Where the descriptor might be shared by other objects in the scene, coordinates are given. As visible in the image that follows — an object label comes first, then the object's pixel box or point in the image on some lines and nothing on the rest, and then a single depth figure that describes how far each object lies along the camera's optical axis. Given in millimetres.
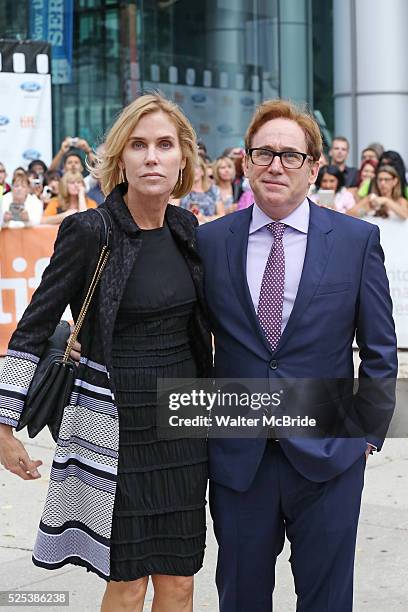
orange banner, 10562
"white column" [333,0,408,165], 20156
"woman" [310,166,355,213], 12086
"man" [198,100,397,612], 3447
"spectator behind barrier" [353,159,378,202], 12359
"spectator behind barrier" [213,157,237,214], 12812
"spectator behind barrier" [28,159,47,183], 13477
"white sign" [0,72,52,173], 13781
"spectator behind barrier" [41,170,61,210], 13141
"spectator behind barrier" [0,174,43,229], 10828
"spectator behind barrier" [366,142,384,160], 13631
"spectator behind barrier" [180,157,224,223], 11844
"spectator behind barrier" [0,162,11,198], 12375
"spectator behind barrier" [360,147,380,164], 13359
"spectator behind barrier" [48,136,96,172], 14016
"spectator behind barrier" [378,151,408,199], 11278
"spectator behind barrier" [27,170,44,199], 13203
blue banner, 19250
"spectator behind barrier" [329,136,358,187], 13291
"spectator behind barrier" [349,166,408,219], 11094
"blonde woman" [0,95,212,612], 3488
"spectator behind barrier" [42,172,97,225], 11562
